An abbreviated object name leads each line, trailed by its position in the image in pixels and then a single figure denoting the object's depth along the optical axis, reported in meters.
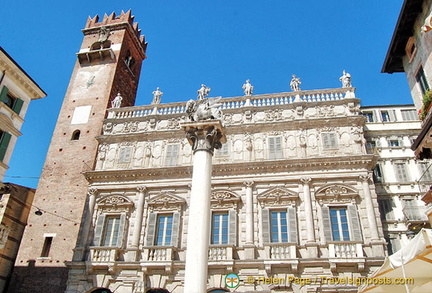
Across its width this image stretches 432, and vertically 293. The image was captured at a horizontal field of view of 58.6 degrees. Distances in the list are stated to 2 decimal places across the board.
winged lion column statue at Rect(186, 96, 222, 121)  14.44
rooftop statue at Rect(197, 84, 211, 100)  16.81
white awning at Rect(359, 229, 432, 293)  10.80
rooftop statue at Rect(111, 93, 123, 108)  28.69
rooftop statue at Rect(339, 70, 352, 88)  25.17
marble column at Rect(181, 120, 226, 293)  11.54
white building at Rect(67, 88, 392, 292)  19.86
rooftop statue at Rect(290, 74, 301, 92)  25.92
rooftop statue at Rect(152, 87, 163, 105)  28.06
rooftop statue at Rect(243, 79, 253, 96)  26.38
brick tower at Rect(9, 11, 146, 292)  23.36
